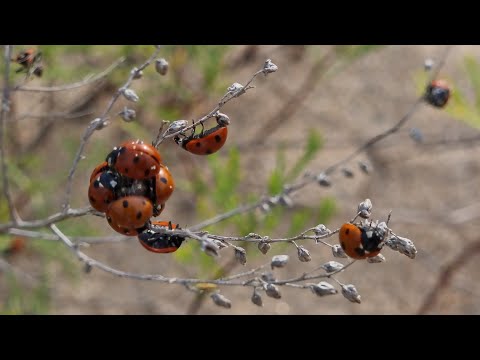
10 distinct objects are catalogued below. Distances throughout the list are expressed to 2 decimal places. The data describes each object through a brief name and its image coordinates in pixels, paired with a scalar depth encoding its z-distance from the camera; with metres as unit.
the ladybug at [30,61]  0.22
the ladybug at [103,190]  0.20
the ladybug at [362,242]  0.19
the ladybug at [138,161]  0.19
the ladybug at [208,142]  0.20
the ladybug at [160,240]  0.19
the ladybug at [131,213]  0.19
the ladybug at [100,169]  0.20
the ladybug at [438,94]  0.24
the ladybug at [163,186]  0.19
